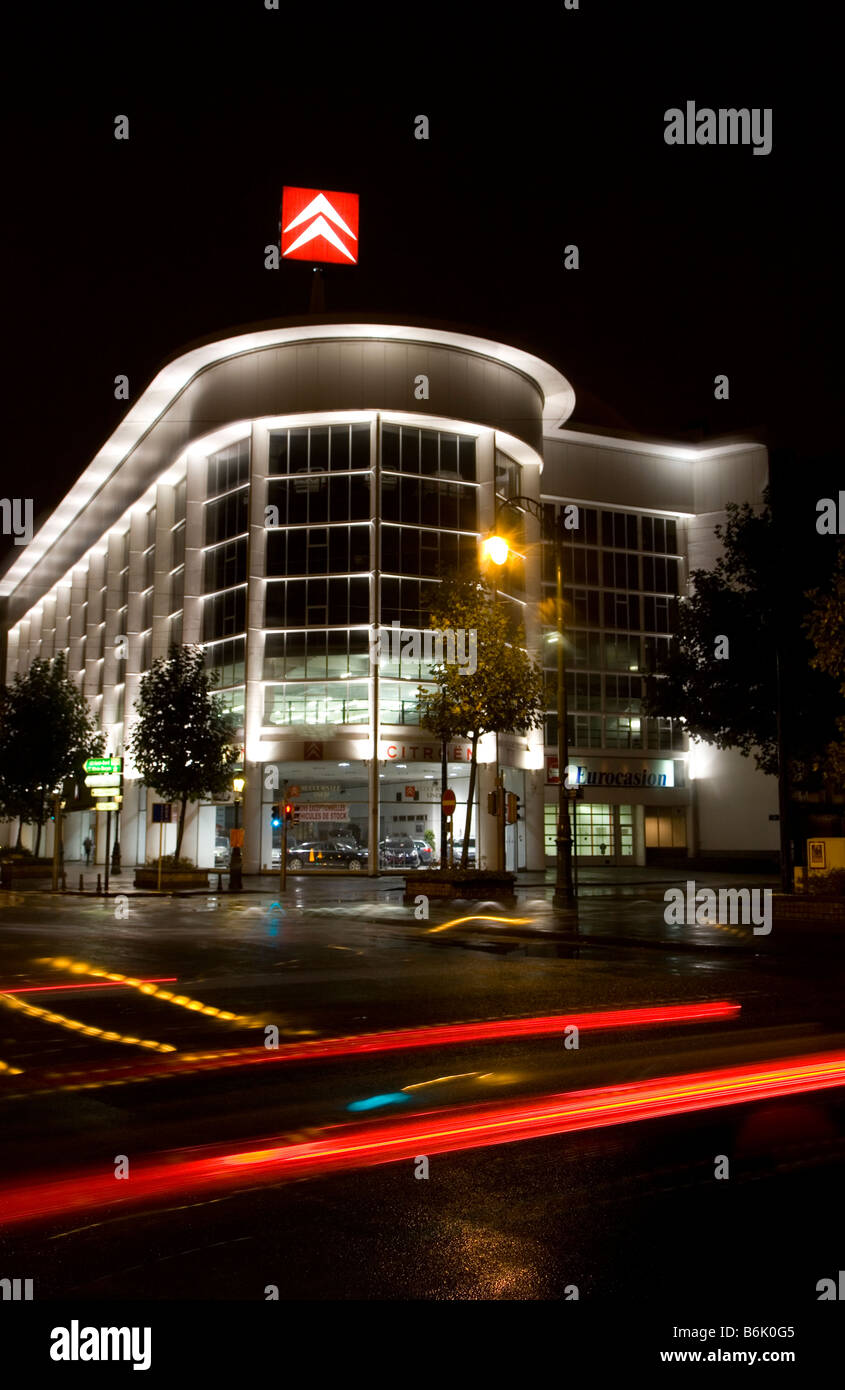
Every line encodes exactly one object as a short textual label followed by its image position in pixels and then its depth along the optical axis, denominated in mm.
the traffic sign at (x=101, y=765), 42344
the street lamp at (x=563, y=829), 25156
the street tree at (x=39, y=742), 54938
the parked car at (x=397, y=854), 50000
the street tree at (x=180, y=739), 44875
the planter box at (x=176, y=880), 39656
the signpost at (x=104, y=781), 42406
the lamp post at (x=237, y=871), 38156
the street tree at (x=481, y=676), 32062
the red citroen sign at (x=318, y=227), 51344
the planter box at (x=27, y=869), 45469
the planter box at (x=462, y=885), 30750
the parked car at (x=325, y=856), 49406
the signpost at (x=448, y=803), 31794
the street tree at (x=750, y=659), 38562
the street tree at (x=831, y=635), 20500
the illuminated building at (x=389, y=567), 50375
